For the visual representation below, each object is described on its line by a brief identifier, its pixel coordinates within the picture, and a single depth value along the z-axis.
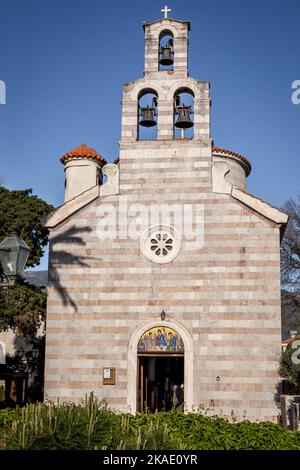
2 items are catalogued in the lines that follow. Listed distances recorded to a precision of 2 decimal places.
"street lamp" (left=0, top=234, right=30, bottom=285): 9.28
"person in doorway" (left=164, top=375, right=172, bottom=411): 22.42
